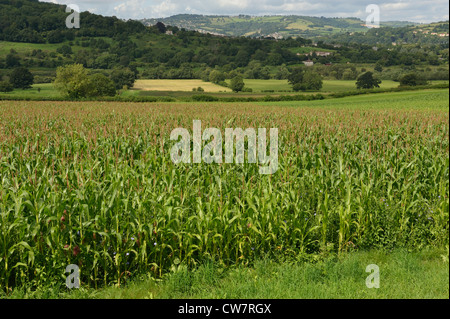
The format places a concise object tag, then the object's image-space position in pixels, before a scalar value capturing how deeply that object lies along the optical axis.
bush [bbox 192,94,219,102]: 69.81
